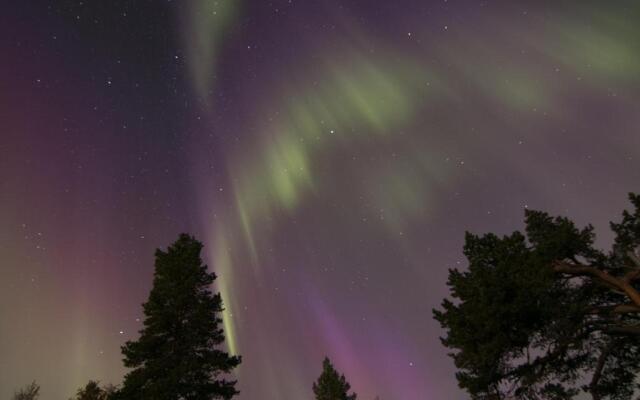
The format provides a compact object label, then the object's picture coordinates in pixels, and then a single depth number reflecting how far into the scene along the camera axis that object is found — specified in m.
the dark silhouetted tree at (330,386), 29.31
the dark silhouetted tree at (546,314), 19.81
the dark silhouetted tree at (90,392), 31.67
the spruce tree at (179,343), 19.45
